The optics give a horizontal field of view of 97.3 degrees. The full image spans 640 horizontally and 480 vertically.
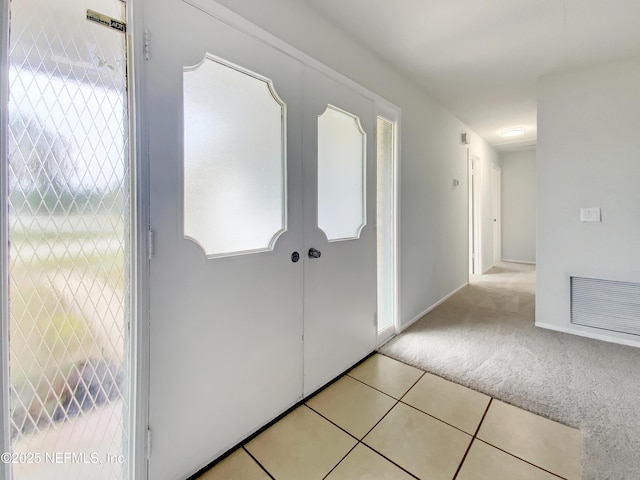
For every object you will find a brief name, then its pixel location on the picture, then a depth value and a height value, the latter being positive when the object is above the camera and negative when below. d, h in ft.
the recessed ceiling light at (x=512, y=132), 14.71 +5.54
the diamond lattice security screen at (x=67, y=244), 3.00 -0.05
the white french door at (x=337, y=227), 5.88 +0.23
